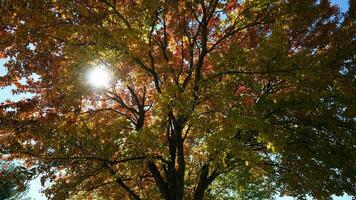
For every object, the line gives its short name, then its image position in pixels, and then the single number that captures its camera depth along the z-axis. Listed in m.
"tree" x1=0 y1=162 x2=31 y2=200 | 8.98
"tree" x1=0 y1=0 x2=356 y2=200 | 8.83
